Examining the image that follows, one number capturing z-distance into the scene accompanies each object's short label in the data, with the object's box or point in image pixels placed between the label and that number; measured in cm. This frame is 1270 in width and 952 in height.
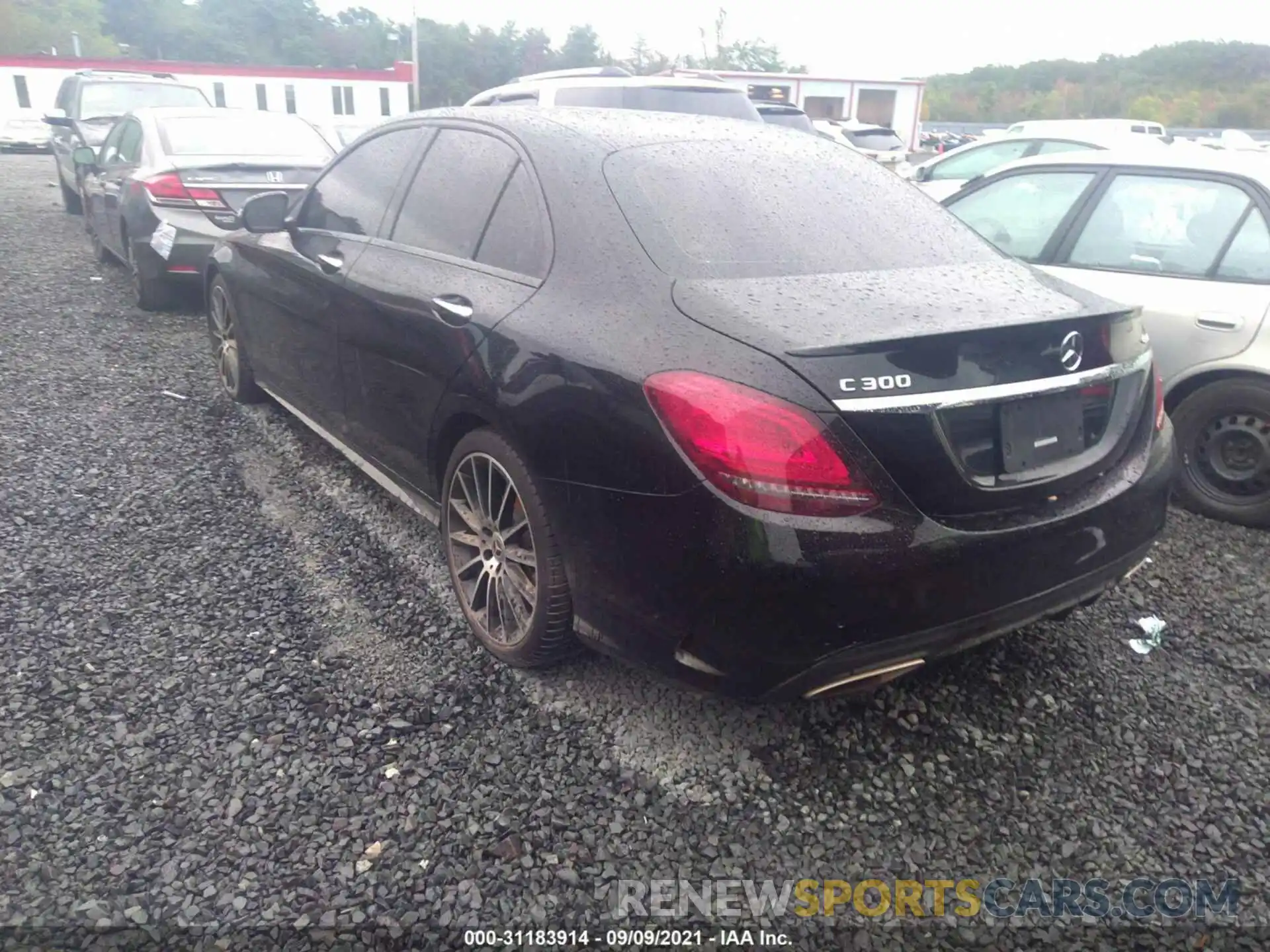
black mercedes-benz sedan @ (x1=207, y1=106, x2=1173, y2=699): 219
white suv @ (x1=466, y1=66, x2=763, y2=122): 984
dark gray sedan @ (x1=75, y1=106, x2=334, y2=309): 685
